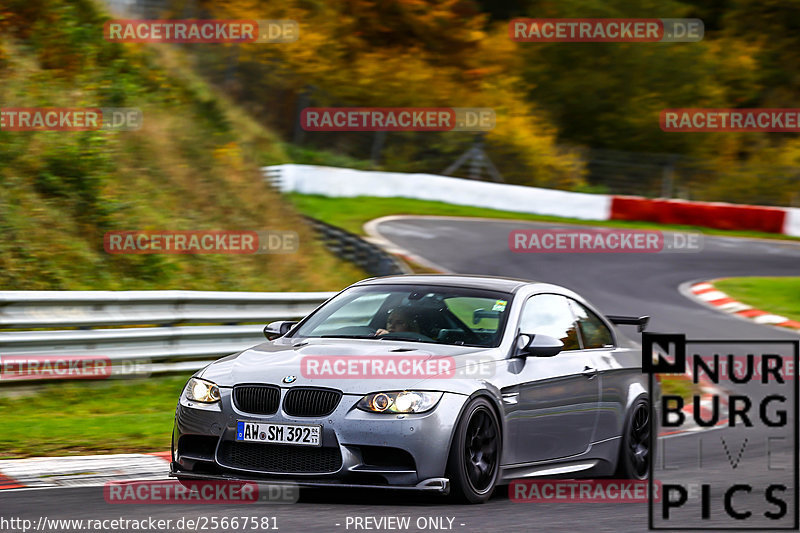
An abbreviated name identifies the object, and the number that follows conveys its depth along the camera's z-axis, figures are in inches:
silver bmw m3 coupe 516.1
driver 605.3
